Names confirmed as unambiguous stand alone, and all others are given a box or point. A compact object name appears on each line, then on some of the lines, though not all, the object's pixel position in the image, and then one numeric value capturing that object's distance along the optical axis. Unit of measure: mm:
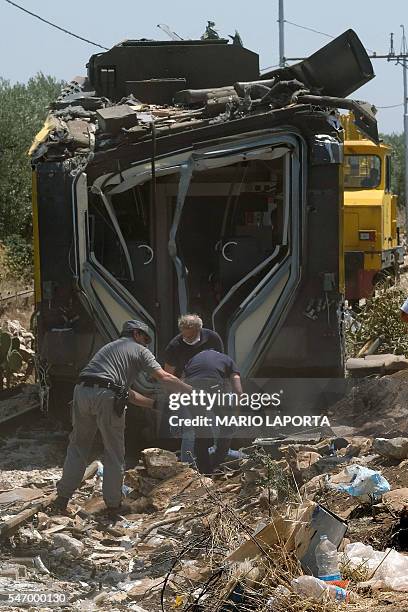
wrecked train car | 16564
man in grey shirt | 13890
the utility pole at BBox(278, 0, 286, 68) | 49332
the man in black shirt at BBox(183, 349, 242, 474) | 15766
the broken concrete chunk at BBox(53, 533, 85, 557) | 12513
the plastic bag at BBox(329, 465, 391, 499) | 12446
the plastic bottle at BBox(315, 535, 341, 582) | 9965
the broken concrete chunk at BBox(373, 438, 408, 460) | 14102
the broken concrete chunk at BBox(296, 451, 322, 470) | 14643
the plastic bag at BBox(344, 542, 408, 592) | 9852
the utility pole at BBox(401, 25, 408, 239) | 69448
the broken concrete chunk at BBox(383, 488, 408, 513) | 11914
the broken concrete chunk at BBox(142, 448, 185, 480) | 14834
